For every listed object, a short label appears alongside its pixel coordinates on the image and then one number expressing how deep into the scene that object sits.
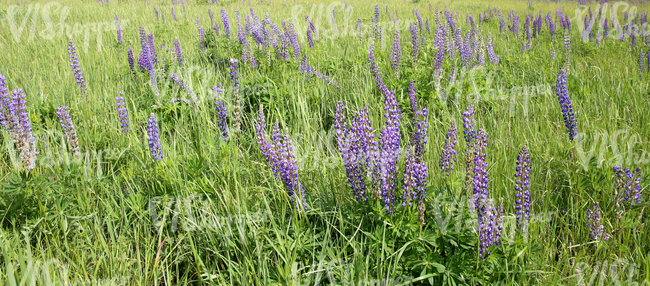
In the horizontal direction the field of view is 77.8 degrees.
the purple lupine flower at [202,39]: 5.07
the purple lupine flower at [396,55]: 3.87
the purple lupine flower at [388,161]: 1.74
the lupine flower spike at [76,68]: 3.17
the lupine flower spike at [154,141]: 2.23
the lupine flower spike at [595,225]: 1.85
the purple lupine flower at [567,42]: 5.16
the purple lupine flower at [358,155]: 1.81
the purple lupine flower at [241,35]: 4.71
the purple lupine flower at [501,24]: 7.84
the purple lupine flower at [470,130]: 1.89
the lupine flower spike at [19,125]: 2.14
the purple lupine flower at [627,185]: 1.87
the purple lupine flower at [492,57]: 4.68
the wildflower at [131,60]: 4.07
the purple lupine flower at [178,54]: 4.46
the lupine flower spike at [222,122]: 2.58
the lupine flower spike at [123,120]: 2.54
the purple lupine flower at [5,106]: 2.25
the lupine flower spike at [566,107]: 2.55
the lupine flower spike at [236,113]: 1.96
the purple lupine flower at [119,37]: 5.48
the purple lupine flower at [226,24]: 5.57
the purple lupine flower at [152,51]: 4.45
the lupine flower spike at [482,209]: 1.57
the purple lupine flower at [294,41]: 4.38
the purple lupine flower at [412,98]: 2.65
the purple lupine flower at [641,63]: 4.38
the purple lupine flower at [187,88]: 2.72
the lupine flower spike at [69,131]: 2.30
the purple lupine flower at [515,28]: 7.44
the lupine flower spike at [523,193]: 1.67
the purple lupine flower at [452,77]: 3.61
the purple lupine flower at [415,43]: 4.09
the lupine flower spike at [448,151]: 1.91
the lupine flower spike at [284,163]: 1.89
